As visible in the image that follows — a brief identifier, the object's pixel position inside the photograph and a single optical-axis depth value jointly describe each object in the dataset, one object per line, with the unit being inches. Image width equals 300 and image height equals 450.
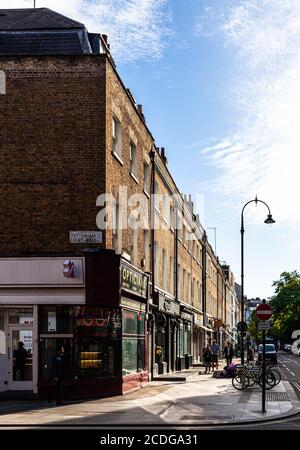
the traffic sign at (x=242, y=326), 1499.5
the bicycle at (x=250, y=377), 1072.2
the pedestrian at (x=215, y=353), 1707.7
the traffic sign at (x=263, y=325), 789.2
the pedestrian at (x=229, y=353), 1740.9
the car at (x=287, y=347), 5056.6
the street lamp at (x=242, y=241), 1445.0
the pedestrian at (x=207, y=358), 1616.6
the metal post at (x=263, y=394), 760.4
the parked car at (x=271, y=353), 2137.3
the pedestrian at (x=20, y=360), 906.1
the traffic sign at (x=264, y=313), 791.7
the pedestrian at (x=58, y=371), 829.8
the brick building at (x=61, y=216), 892.6
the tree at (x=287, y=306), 4239.7
